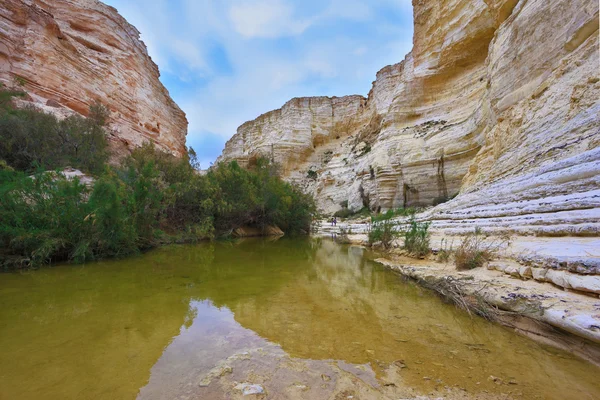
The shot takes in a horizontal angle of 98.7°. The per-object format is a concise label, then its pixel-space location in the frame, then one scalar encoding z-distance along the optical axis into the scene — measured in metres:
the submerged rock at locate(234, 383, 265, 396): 1.39
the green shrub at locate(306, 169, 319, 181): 34.86
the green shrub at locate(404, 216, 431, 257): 4.96
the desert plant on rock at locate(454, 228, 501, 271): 3.60
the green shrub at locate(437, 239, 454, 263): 4.27
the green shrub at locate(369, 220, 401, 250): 6.39
